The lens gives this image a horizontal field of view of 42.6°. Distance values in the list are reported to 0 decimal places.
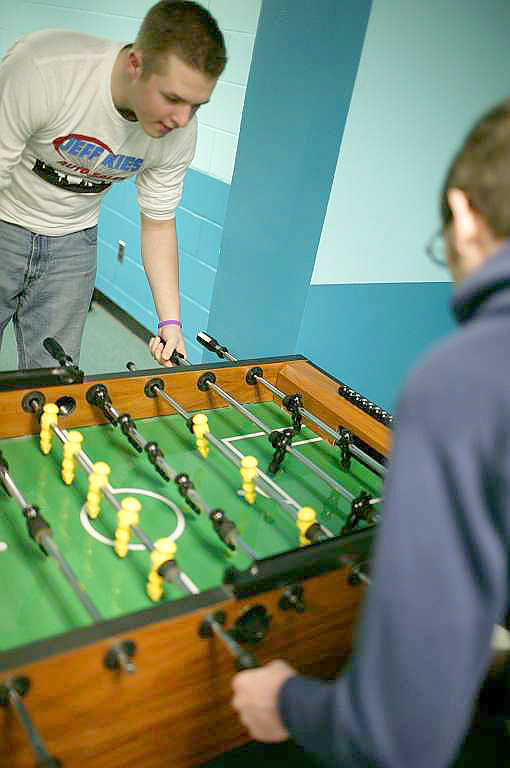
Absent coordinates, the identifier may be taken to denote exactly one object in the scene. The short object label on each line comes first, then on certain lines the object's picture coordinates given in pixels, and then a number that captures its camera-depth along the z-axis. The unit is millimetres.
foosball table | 920
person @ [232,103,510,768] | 621
